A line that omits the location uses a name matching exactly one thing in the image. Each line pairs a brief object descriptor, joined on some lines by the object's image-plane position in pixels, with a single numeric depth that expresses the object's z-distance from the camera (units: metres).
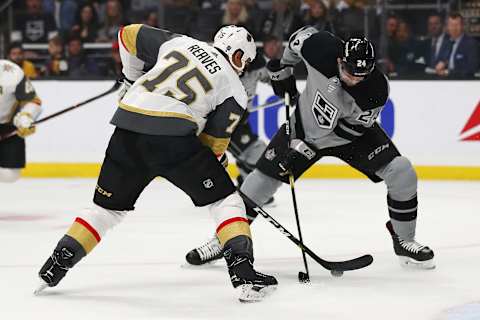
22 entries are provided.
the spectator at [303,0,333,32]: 15.58
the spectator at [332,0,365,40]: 15.51
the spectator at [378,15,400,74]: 15.39
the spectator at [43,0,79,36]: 16.68
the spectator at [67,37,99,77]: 15.95
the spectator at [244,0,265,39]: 16.09
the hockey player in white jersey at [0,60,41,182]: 11.36
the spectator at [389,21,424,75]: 15.26
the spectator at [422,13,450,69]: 15.27
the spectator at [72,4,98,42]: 16.56
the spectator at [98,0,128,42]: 16.62
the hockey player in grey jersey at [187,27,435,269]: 8.29
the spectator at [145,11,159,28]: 16.20
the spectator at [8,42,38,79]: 16.07
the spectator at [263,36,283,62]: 15.62
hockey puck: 8.33
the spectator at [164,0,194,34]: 16.07
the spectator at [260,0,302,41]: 15.83
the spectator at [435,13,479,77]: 15.06
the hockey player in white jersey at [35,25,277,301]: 7.27
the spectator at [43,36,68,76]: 16.07
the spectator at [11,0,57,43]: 16.65
